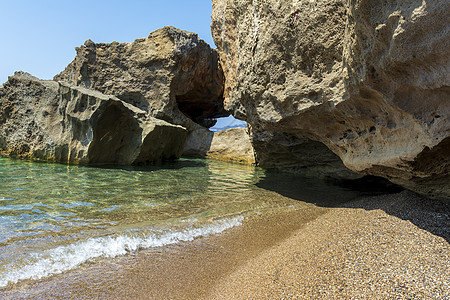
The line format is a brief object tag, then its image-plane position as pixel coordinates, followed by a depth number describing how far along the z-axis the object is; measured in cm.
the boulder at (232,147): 1264
